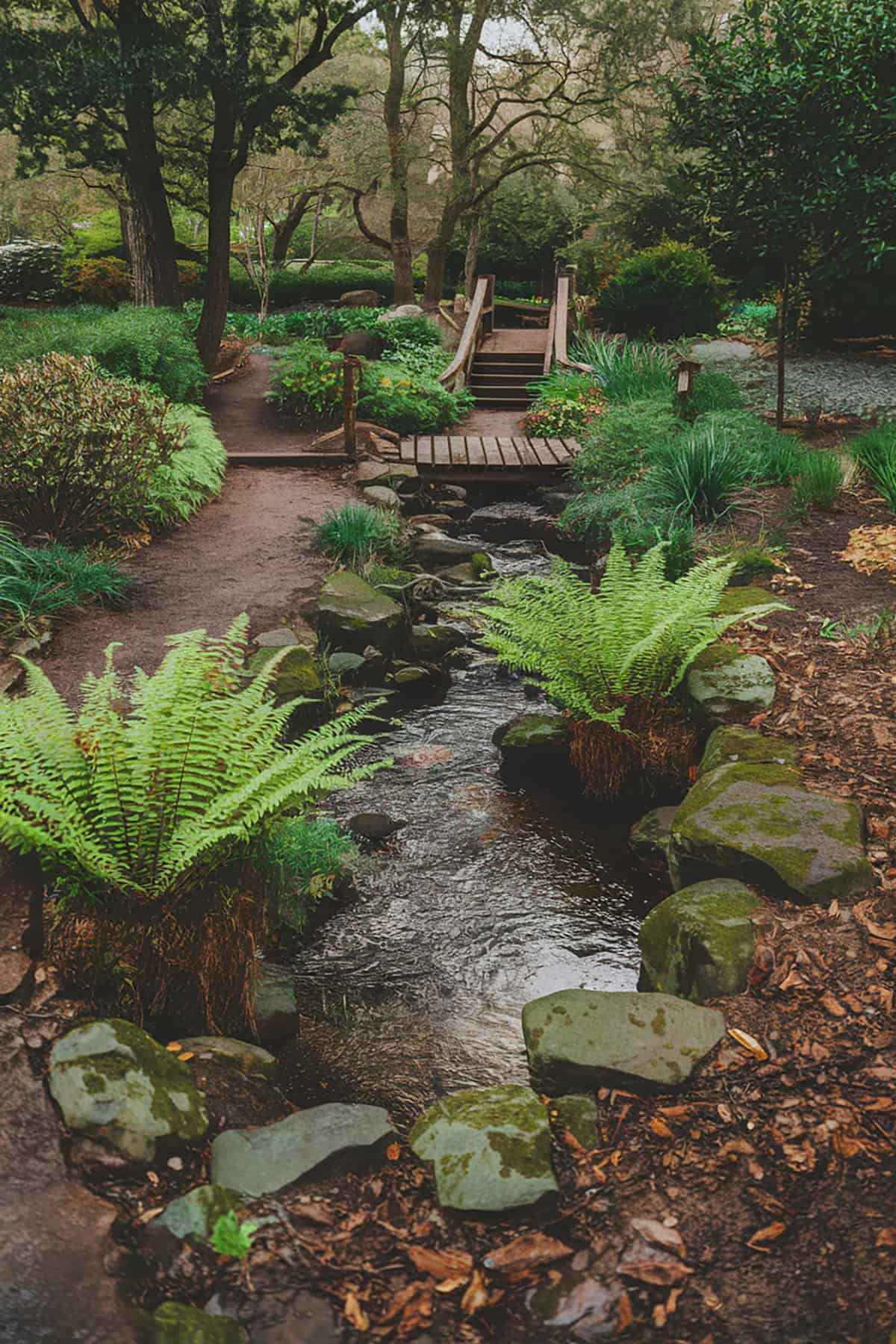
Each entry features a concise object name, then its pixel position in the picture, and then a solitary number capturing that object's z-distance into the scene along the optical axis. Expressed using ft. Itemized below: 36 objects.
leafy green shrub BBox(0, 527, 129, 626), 18.34
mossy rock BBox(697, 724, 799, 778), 13.55
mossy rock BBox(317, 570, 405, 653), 20.61
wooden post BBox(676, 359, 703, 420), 30.89
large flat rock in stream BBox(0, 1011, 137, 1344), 6.22
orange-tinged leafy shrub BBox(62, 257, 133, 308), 67.87
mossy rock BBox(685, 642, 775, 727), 15.26
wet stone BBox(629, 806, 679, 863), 14.42
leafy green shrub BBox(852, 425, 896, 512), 23.36
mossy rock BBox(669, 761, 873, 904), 10.78
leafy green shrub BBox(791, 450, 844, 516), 23.73
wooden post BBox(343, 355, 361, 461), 34.81
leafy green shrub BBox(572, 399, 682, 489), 28.48
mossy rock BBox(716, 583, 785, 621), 17.92
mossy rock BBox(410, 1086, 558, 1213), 7.55
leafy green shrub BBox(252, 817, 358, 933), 11.89
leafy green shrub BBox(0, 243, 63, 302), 73.56
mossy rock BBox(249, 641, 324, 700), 17.28
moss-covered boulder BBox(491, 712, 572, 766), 17.19
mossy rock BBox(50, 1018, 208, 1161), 7.67
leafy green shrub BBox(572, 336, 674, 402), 35.99
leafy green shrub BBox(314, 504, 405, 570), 24.39
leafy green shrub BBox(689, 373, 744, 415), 32.81
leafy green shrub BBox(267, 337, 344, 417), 40.34
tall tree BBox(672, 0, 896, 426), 26.71
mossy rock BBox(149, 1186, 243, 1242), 7.06
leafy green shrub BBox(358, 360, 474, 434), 39.68
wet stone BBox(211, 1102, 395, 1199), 7.62
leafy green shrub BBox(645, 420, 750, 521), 23.98
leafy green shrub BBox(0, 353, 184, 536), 21.01
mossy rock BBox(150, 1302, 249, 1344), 6.21
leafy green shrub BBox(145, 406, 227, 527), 25.99
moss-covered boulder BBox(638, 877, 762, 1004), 9.86
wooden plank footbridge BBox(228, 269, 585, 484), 34.96
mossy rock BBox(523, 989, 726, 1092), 8.75
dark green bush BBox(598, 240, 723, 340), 49.67
